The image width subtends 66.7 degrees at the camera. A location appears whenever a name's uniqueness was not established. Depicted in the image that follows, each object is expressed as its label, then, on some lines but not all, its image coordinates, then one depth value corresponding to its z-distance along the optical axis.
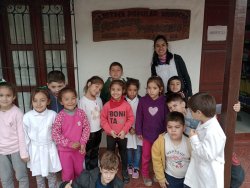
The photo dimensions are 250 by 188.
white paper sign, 2.98
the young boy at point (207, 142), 1.52
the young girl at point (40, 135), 1.85
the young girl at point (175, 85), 2.20
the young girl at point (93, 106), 2.12
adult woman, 2.41
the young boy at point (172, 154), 1.82
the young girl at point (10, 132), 1.82
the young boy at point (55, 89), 2.09
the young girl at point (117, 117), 2.12
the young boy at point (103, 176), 1.63
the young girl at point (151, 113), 2.12
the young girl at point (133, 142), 2.25
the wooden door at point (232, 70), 1.58
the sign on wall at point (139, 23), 2.75
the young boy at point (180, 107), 2.01
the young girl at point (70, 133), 1.89
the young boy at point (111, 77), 2.32
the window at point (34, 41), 2.70
